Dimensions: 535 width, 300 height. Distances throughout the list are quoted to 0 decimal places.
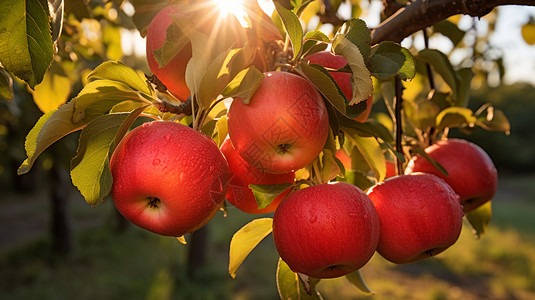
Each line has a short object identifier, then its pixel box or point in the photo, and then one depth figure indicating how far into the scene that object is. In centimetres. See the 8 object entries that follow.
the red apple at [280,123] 65
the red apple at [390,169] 108
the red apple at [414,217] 78
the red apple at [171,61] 77
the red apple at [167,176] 63
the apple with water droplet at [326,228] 69
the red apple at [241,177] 78
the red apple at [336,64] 83
